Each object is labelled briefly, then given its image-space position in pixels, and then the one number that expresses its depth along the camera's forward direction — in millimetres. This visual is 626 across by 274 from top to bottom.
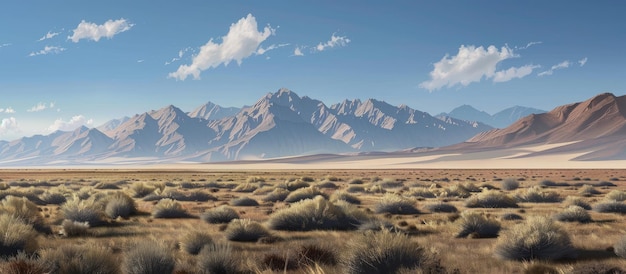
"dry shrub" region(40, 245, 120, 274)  9891
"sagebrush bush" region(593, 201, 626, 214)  24234
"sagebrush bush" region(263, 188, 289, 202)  34656
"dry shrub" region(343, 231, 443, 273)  10188
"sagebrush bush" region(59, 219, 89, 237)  16859
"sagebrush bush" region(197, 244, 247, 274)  10828
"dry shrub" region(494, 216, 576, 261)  12492
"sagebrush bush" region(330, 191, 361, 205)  31092
